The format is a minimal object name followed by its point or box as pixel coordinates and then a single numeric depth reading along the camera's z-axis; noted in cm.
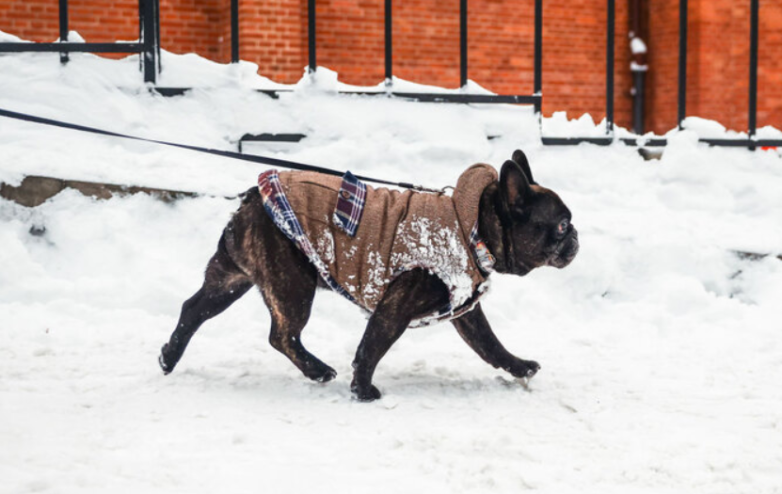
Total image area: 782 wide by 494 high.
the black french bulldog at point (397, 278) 341
